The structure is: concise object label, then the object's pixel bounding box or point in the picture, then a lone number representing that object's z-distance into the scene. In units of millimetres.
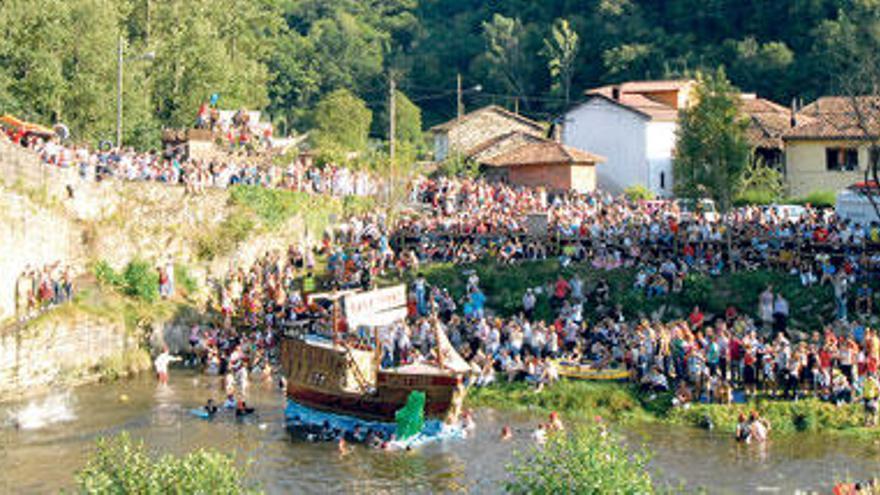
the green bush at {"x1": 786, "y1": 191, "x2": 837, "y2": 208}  58541
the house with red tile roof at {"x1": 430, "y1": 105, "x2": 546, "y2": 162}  73500
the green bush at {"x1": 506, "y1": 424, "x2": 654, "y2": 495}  18609
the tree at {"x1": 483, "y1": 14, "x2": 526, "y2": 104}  97750
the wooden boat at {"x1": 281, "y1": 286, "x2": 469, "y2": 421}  31328
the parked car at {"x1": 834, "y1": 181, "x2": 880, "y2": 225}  44812
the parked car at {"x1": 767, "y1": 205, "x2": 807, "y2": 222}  46156
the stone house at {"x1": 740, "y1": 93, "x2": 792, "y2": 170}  65812
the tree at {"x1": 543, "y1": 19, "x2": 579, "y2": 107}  91625
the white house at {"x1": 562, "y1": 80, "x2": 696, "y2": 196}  68250
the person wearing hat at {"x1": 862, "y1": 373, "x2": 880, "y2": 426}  31547
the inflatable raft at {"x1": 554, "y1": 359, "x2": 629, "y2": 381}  35594
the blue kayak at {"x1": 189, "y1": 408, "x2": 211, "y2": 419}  34469
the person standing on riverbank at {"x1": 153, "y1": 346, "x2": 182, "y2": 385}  38719
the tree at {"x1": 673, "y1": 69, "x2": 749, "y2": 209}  45125
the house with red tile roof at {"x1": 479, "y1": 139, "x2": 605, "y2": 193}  61344
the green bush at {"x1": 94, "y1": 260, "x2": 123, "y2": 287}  42000
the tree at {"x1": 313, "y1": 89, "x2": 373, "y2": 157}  75562
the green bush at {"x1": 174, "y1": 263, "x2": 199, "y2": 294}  44500
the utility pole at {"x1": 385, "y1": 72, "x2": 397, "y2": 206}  53031
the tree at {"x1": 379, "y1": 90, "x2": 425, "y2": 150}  88812
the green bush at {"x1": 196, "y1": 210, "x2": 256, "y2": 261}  45812
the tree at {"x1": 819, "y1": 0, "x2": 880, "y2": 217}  42375
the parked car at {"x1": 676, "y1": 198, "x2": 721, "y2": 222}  47000
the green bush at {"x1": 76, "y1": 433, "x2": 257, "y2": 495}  17344
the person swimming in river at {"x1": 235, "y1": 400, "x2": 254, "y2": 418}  34344
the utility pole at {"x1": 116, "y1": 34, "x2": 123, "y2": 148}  45159
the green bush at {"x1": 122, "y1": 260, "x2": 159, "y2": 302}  42469
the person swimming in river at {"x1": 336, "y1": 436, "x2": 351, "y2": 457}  30995
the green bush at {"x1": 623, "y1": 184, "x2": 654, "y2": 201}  61094
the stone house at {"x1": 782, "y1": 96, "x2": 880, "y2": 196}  62531
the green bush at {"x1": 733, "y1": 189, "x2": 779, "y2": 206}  59938
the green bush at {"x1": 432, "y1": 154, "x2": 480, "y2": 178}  64500
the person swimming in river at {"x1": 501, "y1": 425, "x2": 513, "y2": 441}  31817
